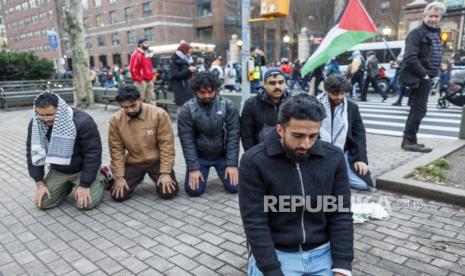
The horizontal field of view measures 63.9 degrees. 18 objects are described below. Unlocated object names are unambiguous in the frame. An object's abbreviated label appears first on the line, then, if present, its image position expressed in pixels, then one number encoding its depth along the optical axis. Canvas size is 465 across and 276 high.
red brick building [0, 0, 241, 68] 47.00
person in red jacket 9.22
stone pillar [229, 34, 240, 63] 42.28
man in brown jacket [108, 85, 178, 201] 4.43
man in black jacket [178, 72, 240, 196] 4.44
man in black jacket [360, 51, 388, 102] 13.70
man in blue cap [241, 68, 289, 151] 4.18
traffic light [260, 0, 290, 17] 5.74
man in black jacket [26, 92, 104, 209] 3.85
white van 16.11
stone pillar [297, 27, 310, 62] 39.72
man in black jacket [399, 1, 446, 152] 5.45
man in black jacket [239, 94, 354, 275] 2.09
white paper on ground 3.69
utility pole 6.15
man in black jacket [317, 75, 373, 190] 4.23
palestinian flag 5.43
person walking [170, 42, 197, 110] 7.91
